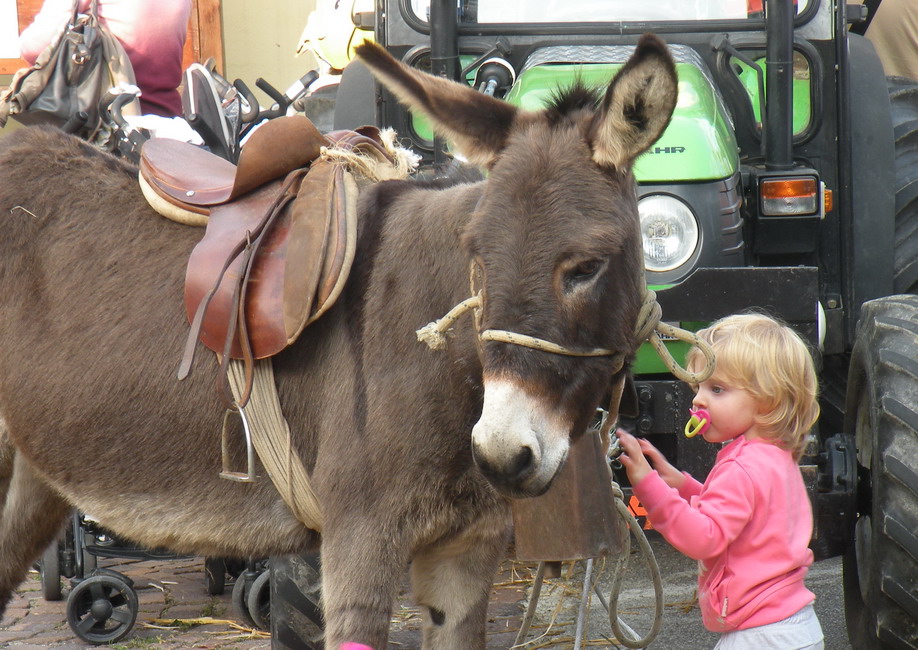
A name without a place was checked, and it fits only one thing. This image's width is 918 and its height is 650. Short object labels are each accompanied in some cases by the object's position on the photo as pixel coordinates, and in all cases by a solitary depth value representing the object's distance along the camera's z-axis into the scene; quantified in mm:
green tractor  6012
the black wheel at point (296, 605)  6516
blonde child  4883
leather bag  9023
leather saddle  4980
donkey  4152
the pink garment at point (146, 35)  9586
